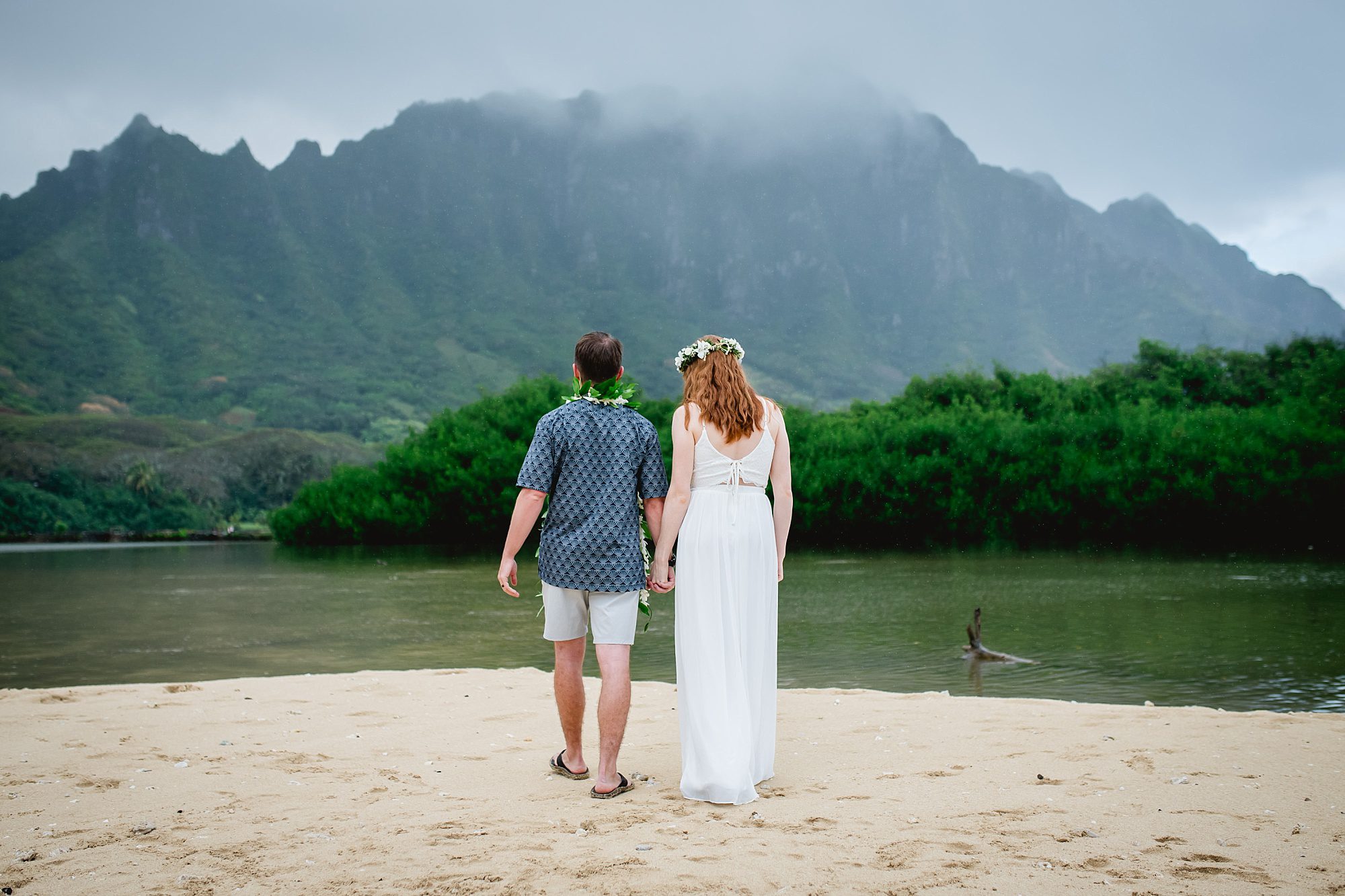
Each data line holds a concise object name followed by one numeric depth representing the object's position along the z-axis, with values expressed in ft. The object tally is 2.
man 16.87
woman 16.99
